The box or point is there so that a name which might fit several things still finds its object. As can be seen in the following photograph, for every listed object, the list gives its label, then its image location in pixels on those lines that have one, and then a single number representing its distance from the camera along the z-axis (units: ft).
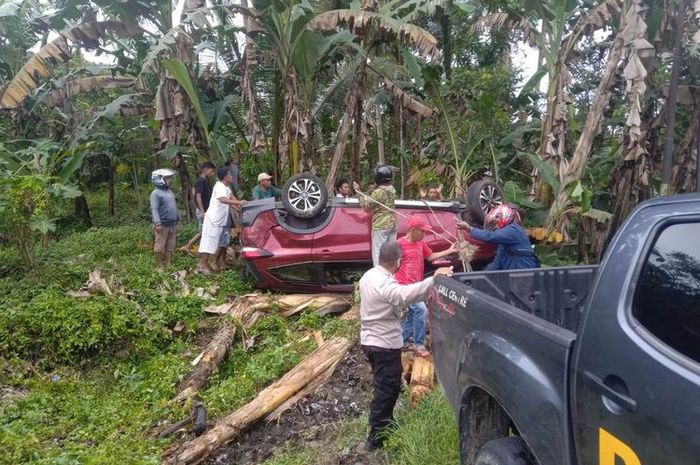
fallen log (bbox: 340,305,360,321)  21.11
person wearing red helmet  17.51
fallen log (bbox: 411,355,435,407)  15.24
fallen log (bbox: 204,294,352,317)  22.45
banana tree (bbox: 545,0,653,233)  22.34
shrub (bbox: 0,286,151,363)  20.20
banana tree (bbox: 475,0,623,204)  26.38
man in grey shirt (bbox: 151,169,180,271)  28.00
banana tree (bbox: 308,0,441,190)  28.17
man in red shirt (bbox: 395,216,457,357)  17.62
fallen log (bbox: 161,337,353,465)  14.69
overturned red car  23.27
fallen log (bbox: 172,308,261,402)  18.13
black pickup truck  5.78
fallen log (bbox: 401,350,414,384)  16.98
